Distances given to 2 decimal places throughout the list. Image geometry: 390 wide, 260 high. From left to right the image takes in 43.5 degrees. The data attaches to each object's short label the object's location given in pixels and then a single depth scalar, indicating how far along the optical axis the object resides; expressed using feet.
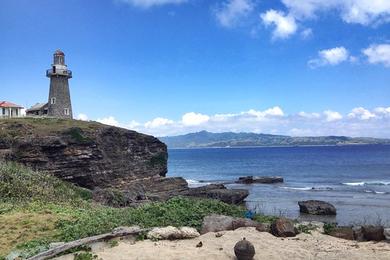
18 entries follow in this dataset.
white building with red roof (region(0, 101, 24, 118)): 236.63
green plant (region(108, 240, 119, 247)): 52.90
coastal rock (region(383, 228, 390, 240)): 55.34
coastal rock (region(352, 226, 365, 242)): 56.66
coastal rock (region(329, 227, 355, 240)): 57.62
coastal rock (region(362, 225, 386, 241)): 55.57
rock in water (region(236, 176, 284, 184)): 253.38
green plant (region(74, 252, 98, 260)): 47.79
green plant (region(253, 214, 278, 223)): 64.23
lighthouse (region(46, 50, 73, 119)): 228.63
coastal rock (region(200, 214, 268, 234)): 58.54
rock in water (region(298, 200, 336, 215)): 136.56
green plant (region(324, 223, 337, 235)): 60.56
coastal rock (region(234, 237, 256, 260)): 46.85
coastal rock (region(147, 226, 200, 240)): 55.47
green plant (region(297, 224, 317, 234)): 59.93
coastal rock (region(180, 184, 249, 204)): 167.32
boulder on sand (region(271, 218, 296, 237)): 56.44
